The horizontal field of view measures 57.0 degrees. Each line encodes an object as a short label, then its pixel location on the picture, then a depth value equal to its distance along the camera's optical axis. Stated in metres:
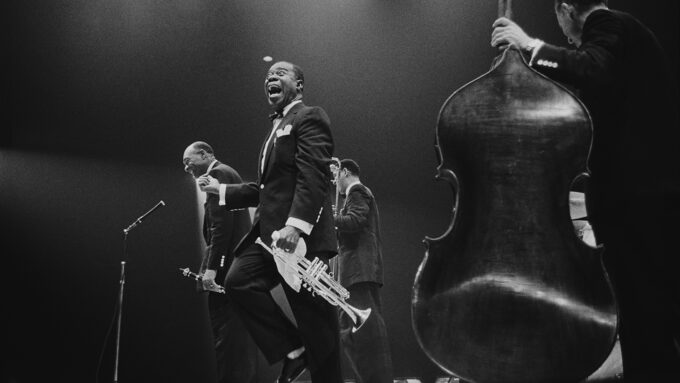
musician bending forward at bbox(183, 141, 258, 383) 4.38
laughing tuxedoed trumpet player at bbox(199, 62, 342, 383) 2.66
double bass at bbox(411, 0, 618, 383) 1.56
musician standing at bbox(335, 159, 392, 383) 4.51
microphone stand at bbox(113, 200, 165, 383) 4.52
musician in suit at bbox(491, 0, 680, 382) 1.80
